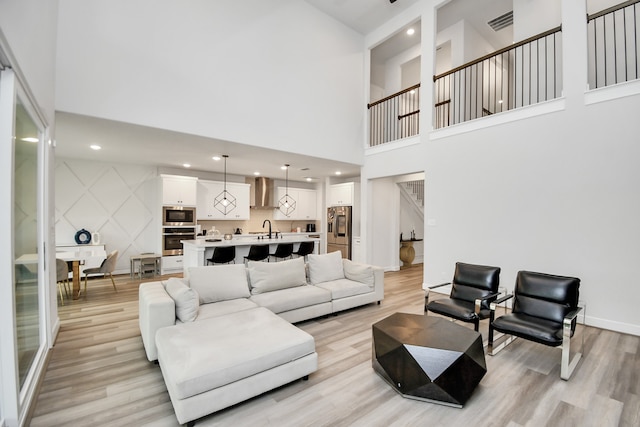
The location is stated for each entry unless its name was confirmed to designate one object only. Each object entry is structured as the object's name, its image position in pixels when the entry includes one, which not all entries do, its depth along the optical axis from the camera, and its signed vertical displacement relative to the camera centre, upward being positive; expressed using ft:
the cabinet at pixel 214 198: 24.09 +1.48
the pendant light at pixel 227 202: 24.93 +1.30
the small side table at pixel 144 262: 20.10 -3.33
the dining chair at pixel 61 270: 14.12 -2.68
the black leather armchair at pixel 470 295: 10.05 -3.15
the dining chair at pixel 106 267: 16.07 -2.91
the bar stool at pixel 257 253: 17.53 -2.28
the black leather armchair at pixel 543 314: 8.08 -3.26
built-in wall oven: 21.22 -1.64
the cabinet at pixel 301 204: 29.66 +1.32
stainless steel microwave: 21.26 +0.04
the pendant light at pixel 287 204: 29.40 +1.28
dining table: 14.96 -2.23
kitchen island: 16.24 -1.86
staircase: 25.71 +2.19
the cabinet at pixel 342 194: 25.58 +2.04
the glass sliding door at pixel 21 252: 5.61 -0.86
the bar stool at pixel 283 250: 18.05 -2.19
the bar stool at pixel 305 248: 19.88 -2.27
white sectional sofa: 6.21 -3.23
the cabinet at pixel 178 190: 21.26 +2.03
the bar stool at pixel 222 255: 16.39 -2.25
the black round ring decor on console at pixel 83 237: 19.83 -1.43
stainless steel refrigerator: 25.32 -1.29
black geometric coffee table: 6.77 -3.68
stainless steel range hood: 28.55 +2.44
